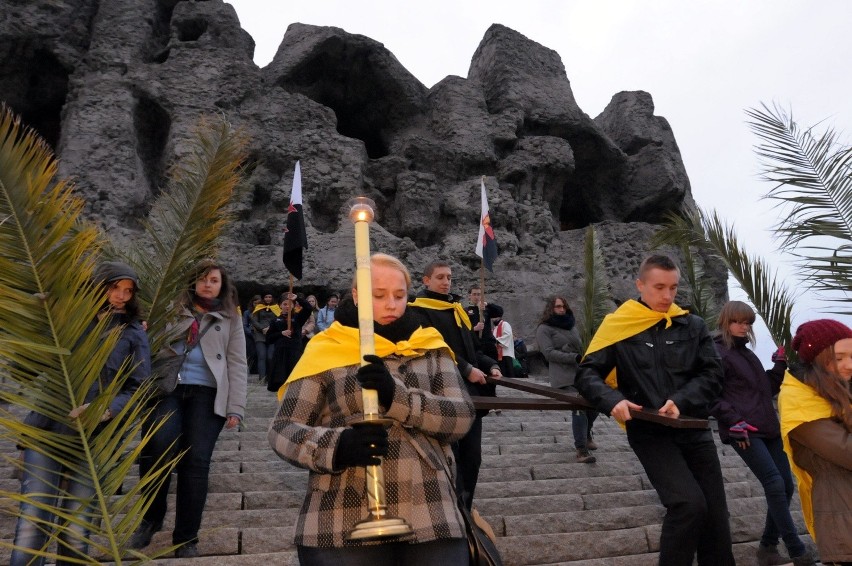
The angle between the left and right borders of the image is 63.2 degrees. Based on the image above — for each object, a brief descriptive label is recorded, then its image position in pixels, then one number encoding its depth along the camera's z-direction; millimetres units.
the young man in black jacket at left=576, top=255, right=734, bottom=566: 3166
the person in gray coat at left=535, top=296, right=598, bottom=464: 6531
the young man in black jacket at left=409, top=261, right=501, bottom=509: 4461
